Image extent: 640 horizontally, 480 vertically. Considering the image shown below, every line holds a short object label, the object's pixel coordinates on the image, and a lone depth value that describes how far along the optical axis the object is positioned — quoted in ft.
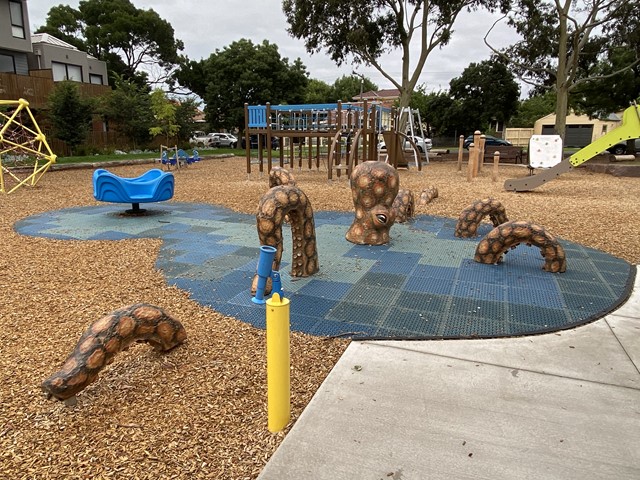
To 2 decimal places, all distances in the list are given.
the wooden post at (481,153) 50.55
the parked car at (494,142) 108.94
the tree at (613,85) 77.17
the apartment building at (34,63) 75.20
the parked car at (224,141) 130.93
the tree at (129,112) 78.89
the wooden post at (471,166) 46.12
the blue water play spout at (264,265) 7.74
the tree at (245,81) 113.19
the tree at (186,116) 88.79
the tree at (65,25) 135.95
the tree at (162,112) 77.20
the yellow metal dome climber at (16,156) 36.65
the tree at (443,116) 141.28
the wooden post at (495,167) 43.47
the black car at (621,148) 93.09
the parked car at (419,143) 87.80
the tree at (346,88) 201.87
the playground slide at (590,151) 33.94
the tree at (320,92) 182.21
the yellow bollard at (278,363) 7.29
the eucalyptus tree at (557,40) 62.54
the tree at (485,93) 123.34
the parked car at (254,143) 128.32
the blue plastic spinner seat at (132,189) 25.98
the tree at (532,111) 200.34
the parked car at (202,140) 119.05
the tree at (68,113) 63.31
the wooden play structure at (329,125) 45.85
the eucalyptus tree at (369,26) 71.31
